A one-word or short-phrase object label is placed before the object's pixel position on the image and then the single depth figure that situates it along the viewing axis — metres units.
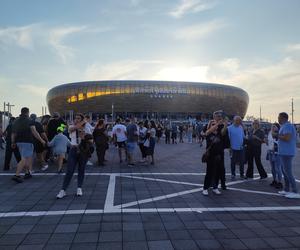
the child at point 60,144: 7.27
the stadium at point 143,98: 71.05
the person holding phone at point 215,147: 5.02
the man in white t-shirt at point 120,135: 9.00
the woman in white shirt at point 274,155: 5.73
